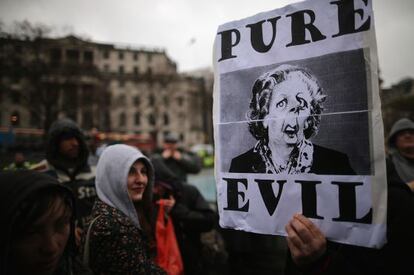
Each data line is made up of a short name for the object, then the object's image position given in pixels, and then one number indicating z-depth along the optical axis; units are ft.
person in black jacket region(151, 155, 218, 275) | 8.14
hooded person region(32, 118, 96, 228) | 8.74
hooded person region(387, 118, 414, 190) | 8.12
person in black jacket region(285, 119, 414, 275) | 3.35
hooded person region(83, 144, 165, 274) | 4.71
